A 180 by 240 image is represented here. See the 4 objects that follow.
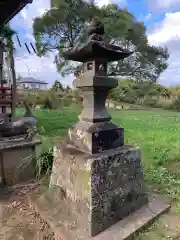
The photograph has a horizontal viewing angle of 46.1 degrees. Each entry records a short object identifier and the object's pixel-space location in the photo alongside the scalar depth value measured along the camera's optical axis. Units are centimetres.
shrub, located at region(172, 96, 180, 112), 1408
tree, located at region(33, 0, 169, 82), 1117
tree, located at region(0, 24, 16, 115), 425
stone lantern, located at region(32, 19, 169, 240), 168
